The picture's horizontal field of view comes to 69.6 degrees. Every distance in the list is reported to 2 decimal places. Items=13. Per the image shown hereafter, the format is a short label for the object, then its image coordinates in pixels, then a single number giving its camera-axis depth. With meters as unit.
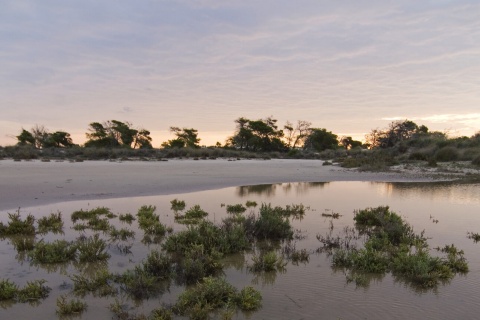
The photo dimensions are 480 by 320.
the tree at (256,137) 94.06
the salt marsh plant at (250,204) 13.79
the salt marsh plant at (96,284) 5.66
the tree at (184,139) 87.69
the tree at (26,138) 67.50
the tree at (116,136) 74.31
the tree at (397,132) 72.19
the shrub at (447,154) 43.78
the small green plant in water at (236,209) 12.66
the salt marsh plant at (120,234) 8.85
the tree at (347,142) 120.52
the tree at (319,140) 104.31
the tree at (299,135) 104.69
